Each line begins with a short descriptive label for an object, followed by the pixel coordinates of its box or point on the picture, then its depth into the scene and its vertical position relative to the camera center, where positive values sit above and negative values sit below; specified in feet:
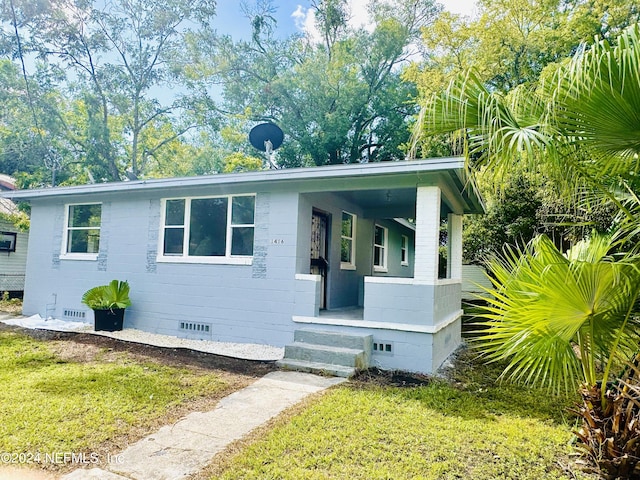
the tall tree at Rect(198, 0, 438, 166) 64.95 +31.11
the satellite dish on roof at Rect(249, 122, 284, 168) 31.60 +9.98
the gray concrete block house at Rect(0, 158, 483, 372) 20.31 +0.50
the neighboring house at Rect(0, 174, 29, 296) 49.14 +0.45
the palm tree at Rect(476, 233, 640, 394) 9.20 -0.82
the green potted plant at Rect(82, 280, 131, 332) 26.68 -2.78
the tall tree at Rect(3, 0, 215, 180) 68.49 +34.42
